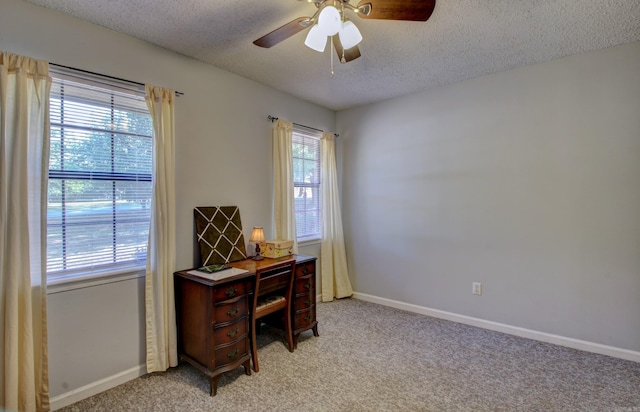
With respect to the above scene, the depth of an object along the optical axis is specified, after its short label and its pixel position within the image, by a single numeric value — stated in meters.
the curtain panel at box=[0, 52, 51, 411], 1.75
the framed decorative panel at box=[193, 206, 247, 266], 2.68
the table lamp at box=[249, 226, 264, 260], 2.93
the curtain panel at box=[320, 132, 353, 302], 4.01
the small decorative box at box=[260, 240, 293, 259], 2.95
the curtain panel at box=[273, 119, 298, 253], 3.42
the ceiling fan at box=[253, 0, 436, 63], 1.57
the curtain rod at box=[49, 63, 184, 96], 2.01
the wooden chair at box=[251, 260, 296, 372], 2.47
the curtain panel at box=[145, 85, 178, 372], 2.34
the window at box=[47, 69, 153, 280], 2.02
